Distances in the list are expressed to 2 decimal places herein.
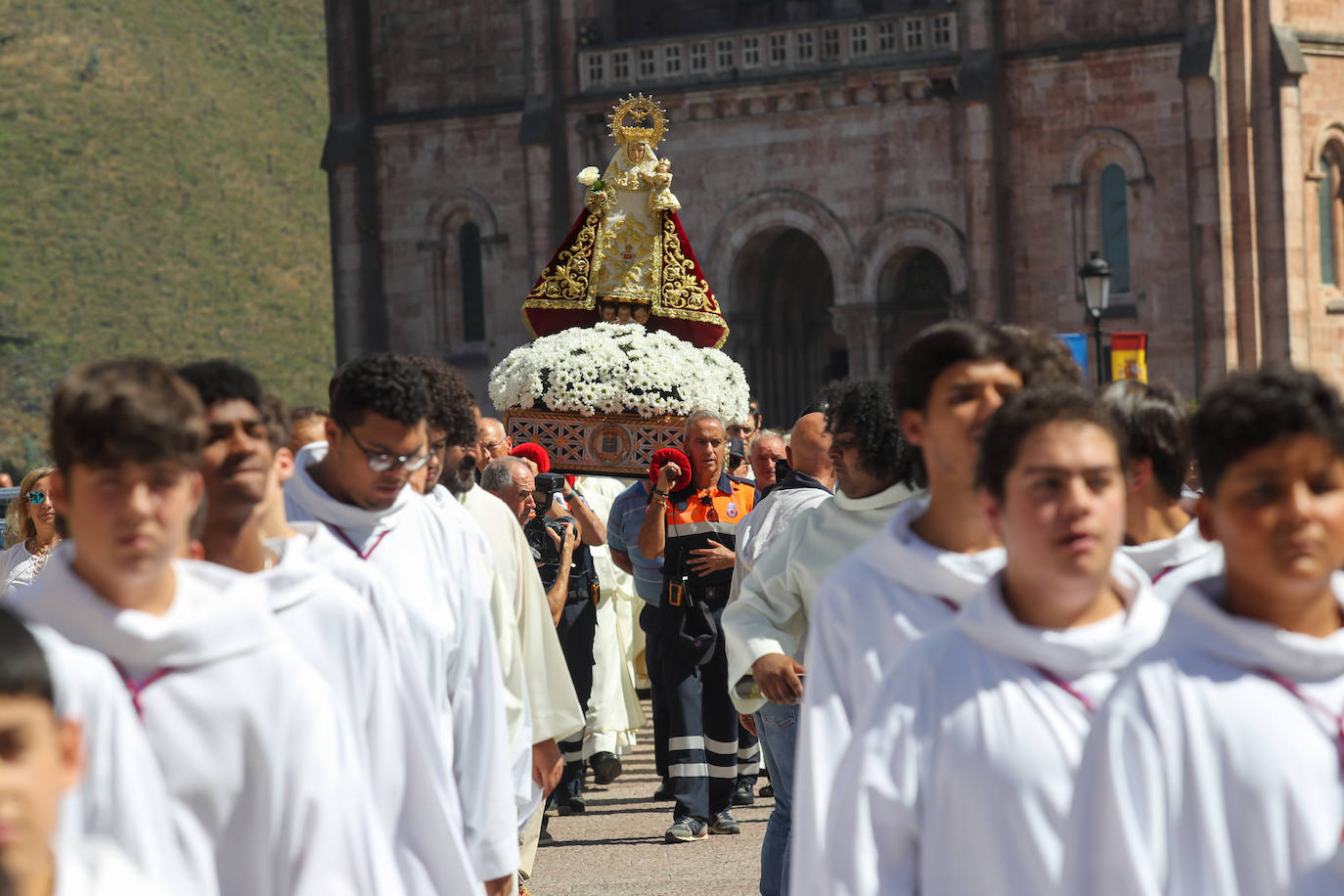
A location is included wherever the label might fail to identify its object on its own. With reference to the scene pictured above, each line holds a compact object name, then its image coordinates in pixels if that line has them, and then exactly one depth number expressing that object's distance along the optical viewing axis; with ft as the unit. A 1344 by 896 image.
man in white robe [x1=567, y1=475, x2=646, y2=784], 73.99
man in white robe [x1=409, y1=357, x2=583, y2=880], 40.47
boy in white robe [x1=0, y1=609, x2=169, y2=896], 16.54
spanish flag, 126.23
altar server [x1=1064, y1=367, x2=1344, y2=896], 20.85
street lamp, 136.44
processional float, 70.87
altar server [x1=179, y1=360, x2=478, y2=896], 26.73
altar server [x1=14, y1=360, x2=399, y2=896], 21.93
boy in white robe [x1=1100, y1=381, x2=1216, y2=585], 30.07
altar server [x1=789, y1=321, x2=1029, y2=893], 26.36
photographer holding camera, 61.96
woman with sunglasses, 56.99
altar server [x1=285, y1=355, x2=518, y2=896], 32.53
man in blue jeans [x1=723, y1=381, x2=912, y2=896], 36.22
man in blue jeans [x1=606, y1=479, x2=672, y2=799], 66.60
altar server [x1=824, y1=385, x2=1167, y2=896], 22.61
